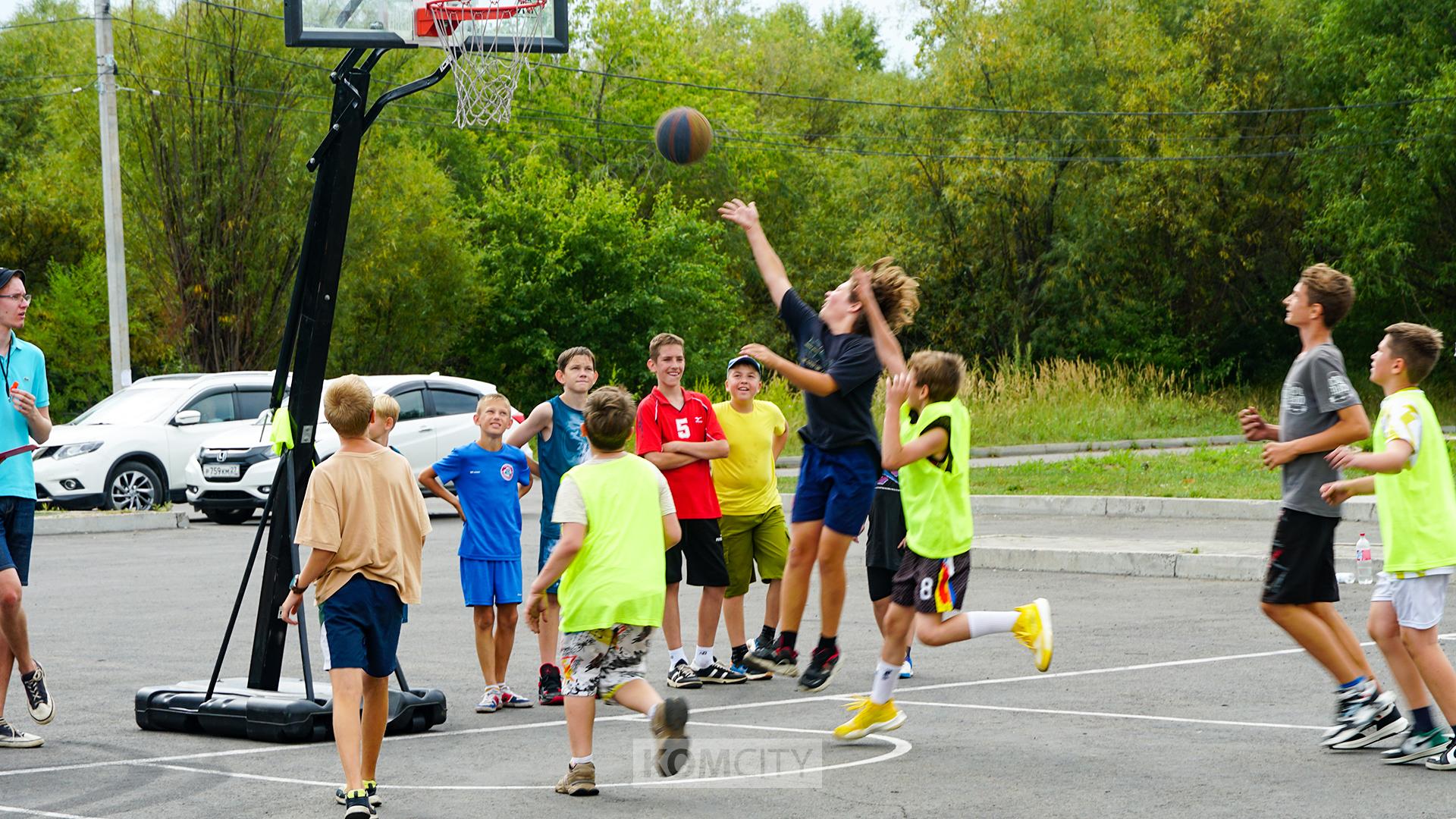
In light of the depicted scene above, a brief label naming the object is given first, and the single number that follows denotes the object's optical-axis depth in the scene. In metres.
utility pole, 25.67
